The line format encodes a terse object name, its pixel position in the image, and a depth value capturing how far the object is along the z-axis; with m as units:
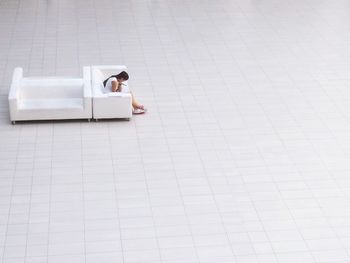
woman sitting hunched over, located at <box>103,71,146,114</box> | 10.91
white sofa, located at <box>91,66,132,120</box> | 10.70
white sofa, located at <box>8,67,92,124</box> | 10.63
